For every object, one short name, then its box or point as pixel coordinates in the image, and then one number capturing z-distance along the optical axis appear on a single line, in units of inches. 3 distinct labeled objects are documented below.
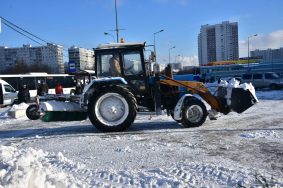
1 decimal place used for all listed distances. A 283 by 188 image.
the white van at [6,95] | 695.4
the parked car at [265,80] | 850.4
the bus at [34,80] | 855.0
